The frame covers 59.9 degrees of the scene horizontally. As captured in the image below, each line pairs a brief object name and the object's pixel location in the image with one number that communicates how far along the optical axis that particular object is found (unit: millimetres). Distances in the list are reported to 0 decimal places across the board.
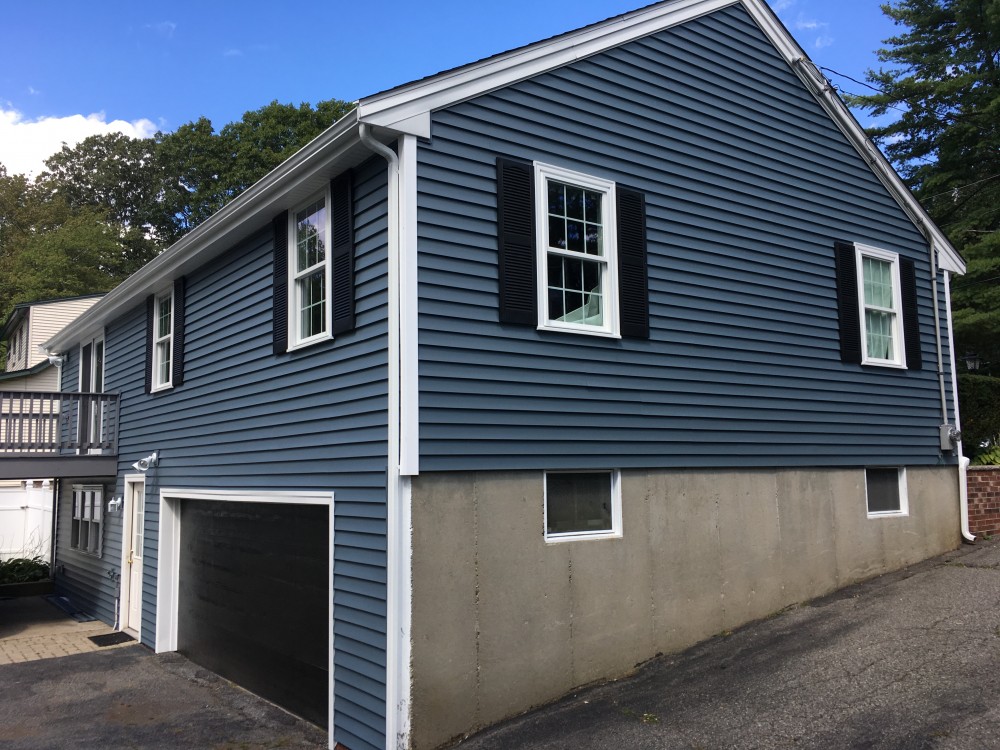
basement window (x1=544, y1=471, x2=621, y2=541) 7715
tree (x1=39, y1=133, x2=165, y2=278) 42406
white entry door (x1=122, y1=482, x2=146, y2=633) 13008
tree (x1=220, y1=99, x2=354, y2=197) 34844
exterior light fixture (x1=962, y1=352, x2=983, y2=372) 18516
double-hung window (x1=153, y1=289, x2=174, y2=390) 12336
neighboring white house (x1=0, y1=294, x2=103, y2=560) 21359
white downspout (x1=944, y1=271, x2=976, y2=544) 11656
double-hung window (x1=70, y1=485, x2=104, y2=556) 15211
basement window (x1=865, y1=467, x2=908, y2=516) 10750
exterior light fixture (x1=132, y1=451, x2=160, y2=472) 12156
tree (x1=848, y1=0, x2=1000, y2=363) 18141
